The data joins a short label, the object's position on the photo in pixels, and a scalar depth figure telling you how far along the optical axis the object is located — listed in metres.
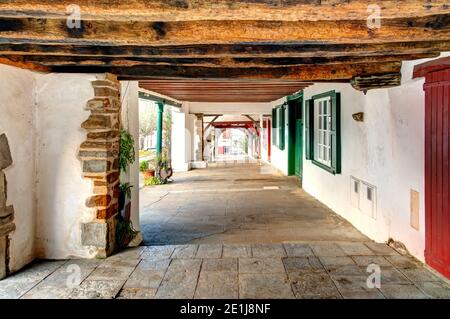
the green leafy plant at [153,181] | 9.47
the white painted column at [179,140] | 12.41
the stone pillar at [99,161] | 3.39
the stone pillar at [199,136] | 13.57
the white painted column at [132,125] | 4.04
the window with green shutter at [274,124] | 12.26
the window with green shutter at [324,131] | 5.59
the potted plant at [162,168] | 9.54
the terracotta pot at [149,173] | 9.54
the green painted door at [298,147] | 9.41
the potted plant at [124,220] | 3.78
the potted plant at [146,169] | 9.55
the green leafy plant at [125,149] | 3.82
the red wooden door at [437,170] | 2.90
